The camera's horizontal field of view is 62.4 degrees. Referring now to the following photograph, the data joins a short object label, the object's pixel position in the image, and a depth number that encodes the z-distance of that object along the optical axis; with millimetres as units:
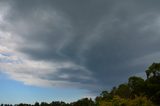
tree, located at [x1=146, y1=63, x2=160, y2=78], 29267
